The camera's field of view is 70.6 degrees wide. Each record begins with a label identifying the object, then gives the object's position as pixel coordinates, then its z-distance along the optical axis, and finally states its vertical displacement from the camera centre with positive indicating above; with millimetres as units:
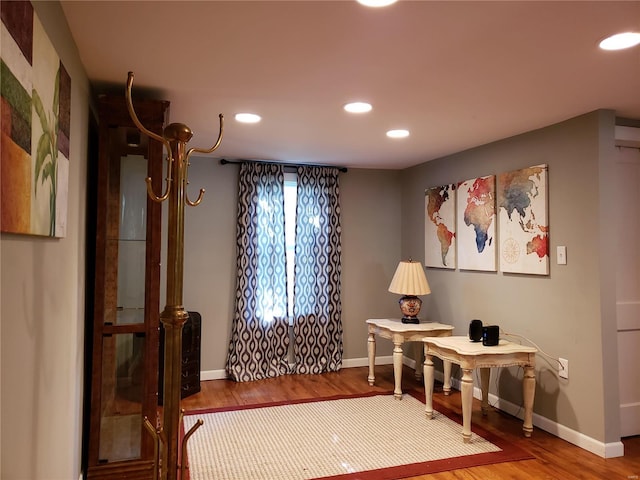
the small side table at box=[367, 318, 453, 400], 3807 -623
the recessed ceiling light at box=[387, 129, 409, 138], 3362 +972
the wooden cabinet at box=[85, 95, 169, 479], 2346 -191
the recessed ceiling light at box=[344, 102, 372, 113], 2719 +947
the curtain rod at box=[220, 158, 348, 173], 4406 +995
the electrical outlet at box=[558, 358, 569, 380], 2984 -709
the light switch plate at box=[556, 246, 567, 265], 3011 +45
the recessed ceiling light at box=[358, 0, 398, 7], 1564 +901
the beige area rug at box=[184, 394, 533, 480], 2551 -1167
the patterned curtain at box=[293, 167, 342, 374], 4676 -132
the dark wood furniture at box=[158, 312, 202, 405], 3863 -822
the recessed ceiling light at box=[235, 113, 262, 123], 2953 +961
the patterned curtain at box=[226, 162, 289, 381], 4426 -192
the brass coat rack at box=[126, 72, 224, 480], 1348 -156
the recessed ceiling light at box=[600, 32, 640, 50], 1834 +919
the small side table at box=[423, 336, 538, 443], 2916 -654
